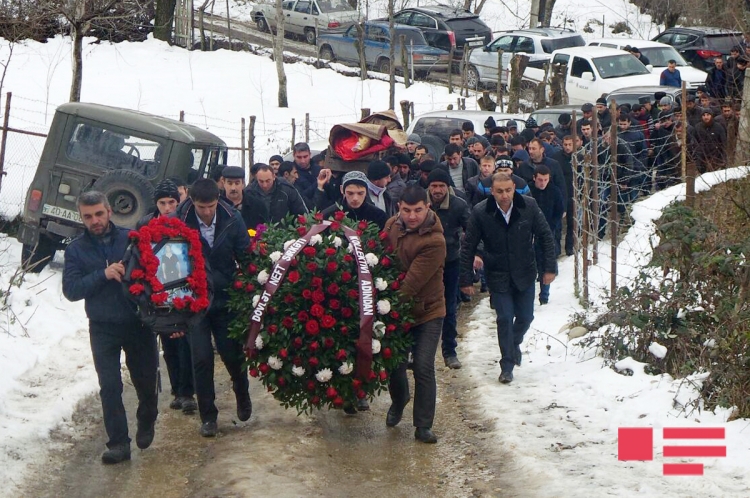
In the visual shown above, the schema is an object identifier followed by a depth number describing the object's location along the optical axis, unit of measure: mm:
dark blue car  31375
